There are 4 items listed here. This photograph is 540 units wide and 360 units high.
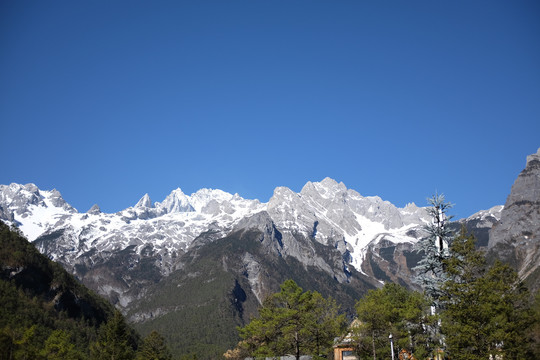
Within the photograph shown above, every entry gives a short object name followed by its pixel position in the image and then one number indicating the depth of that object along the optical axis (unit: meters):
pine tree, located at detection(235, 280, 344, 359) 57.19
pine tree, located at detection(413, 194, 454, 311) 44.84
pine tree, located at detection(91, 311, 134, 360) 79.44
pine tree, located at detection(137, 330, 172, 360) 92.44
